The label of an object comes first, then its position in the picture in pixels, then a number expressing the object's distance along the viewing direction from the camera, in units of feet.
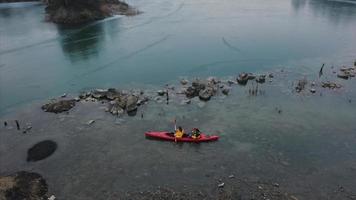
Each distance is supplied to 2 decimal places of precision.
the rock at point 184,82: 141.50
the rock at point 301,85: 135.13
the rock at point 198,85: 132.14
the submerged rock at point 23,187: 75.31
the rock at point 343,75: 148.15
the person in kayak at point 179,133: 98.32
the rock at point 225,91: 131.81
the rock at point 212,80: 140.54
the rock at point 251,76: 146.61
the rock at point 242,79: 142.20
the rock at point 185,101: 123.03
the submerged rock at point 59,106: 117.60
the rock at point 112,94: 125.48
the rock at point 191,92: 128.67
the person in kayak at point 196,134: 97.85
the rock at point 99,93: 126.21
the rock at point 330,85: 137.80
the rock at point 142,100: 121.88
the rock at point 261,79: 143.75
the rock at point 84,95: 127.82
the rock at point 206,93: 125.70
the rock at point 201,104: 120.89
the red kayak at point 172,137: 98.07
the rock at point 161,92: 130.00
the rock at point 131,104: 116.98
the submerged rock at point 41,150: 91.92
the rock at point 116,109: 115.03
